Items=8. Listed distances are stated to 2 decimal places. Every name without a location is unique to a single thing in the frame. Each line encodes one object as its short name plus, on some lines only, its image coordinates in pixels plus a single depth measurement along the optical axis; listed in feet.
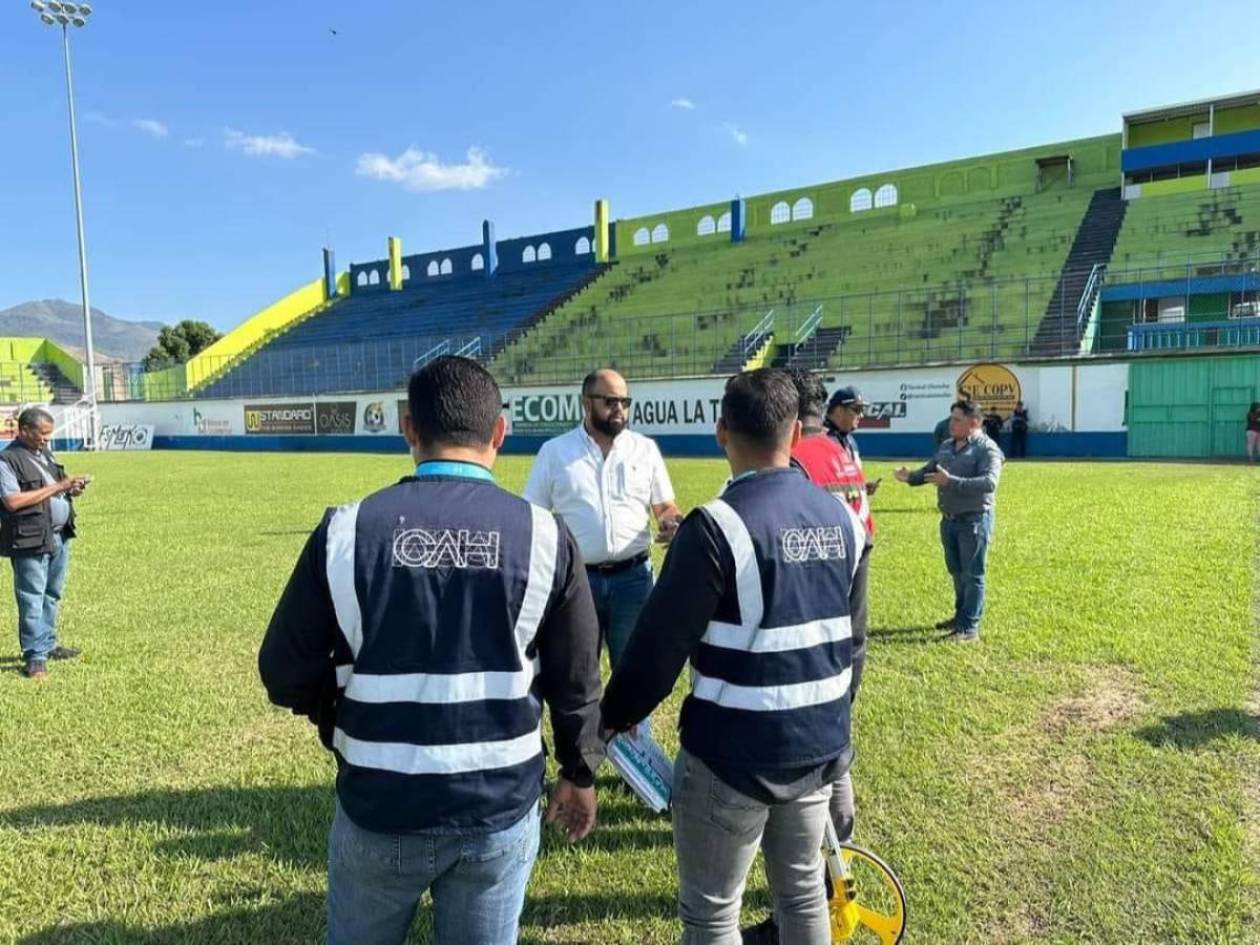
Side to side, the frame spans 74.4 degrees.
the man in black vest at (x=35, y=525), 19.08
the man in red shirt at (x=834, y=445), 13.10
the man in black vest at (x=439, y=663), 5.77
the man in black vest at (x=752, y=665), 6.89
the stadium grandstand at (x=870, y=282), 85.10
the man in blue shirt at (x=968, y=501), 20.61
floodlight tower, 122.01
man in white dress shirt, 13.14
